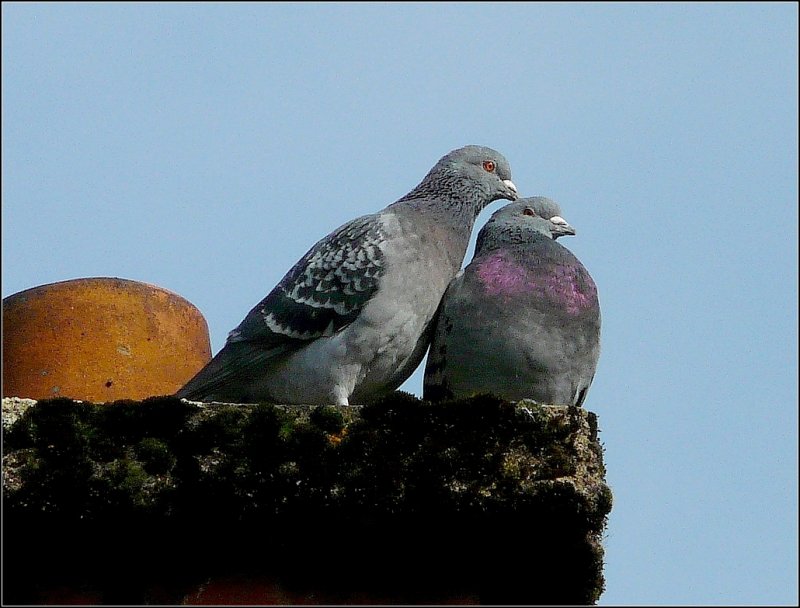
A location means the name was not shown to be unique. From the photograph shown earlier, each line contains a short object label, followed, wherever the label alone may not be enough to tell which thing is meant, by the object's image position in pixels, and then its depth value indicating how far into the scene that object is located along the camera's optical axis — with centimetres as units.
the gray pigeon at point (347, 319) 1139
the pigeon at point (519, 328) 1026
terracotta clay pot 916
